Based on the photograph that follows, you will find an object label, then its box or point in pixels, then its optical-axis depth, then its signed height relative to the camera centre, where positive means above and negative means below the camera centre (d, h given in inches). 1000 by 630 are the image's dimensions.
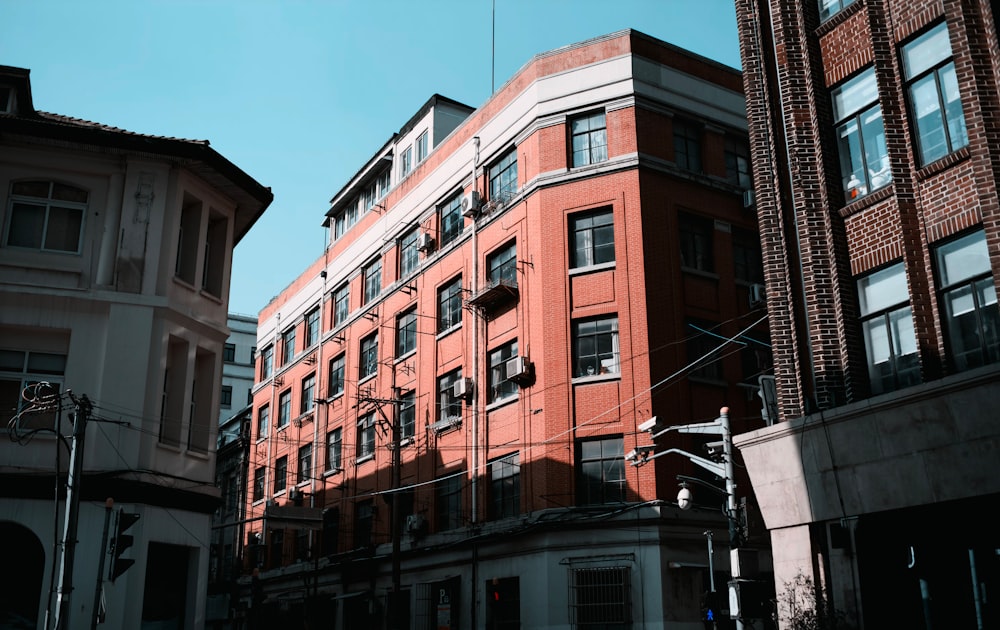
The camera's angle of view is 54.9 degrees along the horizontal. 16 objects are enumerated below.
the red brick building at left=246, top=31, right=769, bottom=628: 1149.1 +354.6
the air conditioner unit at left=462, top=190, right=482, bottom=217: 1423.5 +591.5
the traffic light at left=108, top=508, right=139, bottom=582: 602.5 +49.9
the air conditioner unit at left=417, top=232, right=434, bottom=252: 1572.3 +594.4
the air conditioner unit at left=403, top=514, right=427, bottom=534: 1441.9 +142.4
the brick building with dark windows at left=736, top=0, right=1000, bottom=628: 574.6 +196.1
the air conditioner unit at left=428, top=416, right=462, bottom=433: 1403.8 +280.5
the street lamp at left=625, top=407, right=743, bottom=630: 829.2 +133.6
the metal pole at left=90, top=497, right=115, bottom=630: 629.6 +30.9
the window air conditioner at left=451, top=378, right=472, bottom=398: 1366.9 +318.1
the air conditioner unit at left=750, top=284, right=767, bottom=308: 1267.2 +406.9
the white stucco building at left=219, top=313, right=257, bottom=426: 2864.2 +748.8
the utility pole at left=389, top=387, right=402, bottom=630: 1155.7 +100.4
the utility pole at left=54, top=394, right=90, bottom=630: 626.5 +75.0
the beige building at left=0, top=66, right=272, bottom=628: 836.0 +251.3
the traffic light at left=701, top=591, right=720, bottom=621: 865.5 +12.9
